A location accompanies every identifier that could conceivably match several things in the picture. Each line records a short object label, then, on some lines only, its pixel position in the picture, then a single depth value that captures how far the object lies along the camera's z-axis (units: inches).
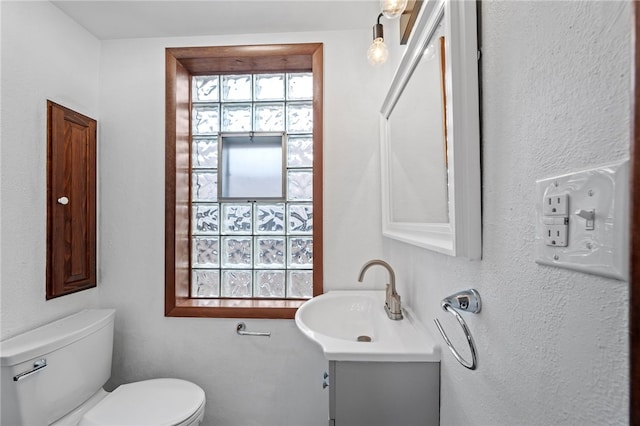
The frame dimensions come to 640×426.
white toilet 39.8
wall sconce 32.1
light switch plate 10.3
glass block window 65.2
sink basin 30.5
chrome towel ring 21.1
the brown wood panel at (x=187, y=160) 58.5
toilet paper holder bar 56.8
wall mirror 21.3
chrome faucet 41.4
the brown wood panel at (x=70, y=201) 50.1
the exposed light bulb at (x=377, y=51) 41.3
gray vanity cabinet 31.0
